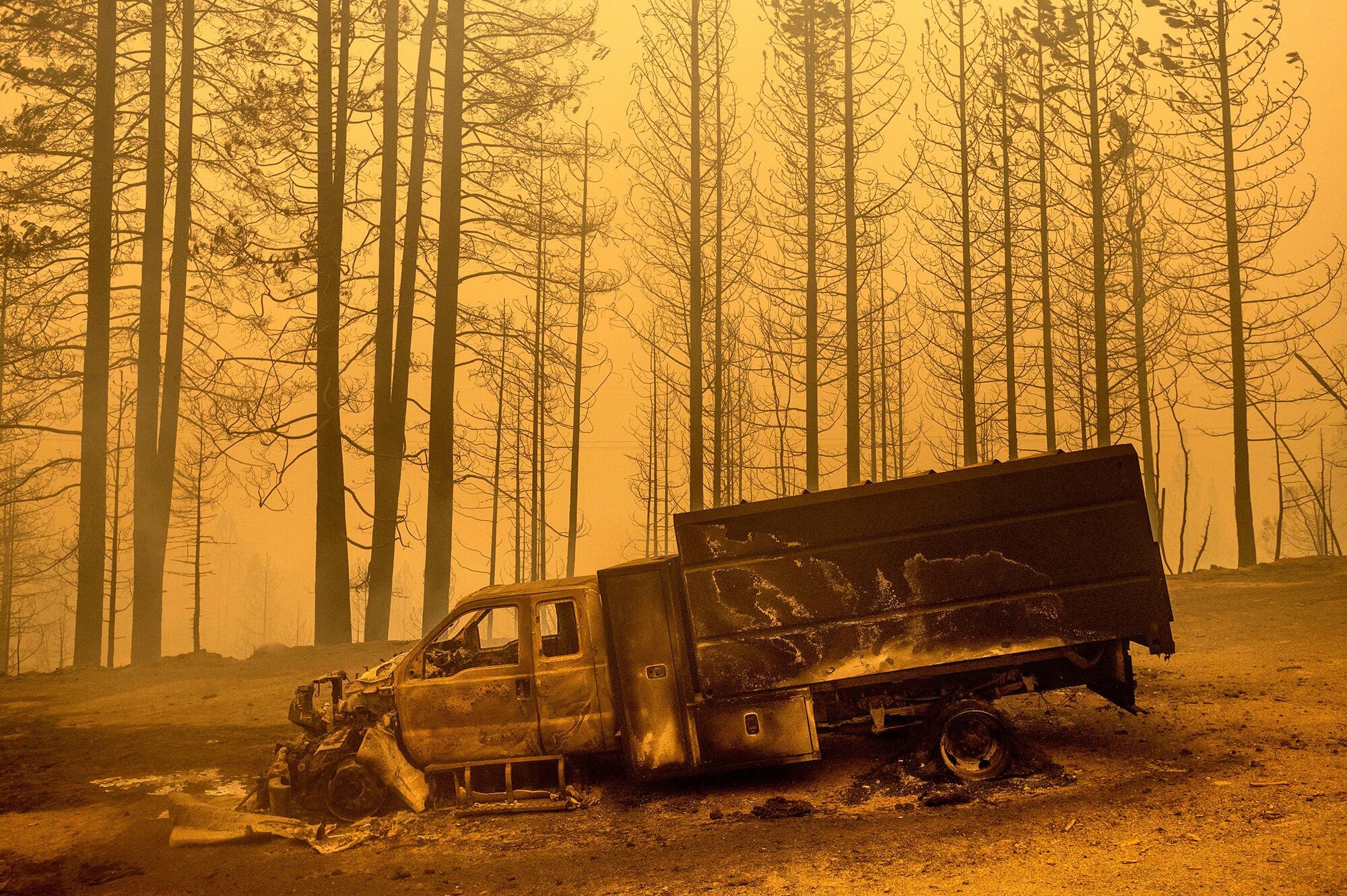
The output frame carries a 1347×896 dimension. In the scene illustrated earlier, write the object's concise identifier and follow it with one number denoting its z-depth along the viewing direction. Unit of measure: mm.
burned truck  7289
